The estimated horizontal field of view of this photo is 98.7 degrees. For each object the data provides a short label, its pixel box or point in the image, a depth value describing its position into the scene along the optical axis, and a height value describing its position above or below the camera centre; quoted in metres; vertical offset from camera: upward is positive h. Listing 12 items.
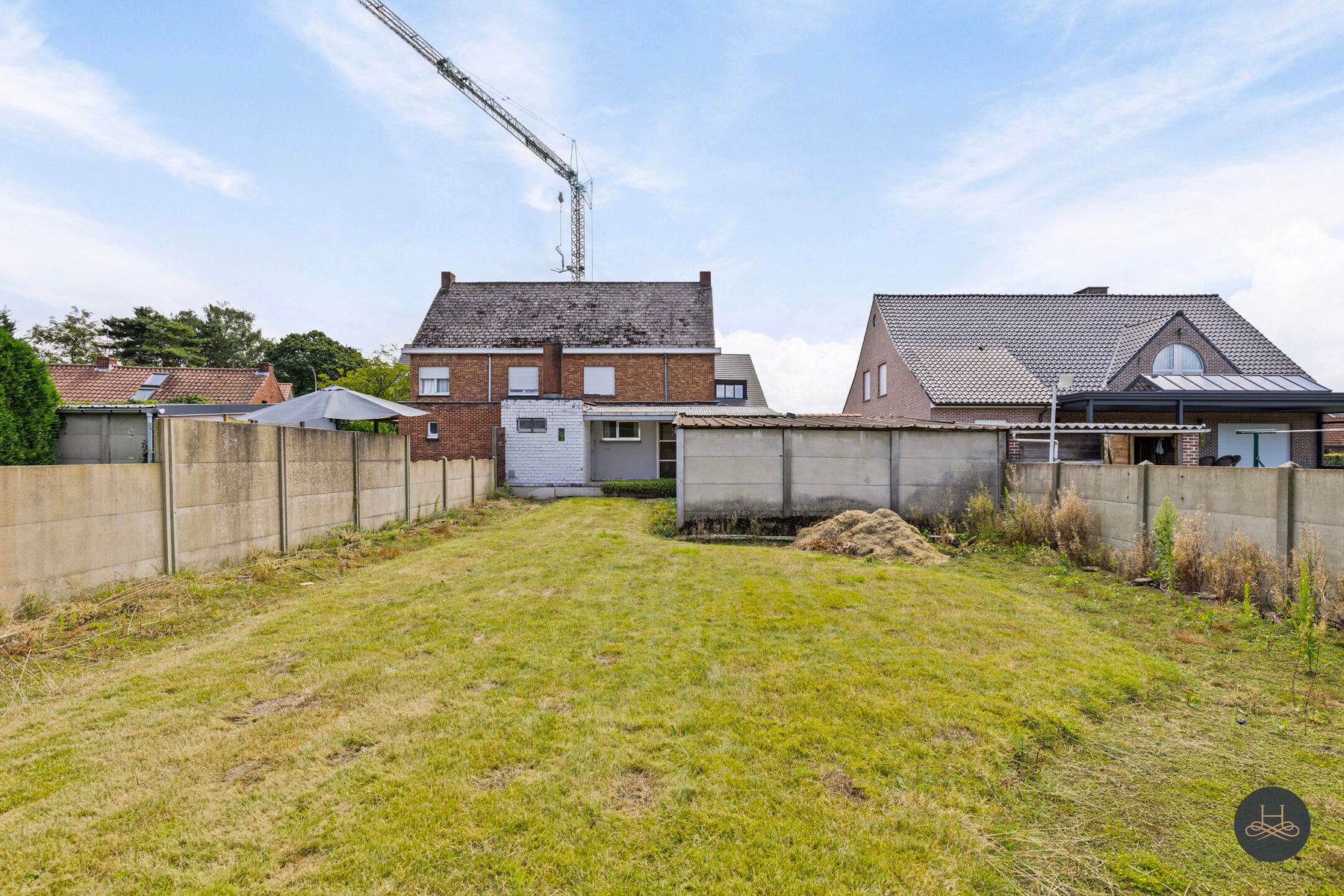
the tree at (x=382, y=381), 34.84 +3.62
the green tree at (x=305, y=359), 54.31 +7.74
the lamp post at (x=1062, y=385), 13.10 +1.07
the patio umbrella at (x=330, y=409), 11.51 +0.64
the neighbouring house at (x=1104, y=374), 17.28 +2.00
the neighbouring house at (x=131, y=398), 9.76 +2.21
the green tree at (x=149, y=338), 42.97 +7.96
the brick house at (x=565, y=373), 19.50 +2.76
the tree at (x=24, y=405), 7.68 +0.54
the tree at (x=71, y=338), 40.47 +7.50
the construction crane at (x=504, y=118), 40.60 +27.65
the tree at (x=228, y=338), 52.62 +9.76
